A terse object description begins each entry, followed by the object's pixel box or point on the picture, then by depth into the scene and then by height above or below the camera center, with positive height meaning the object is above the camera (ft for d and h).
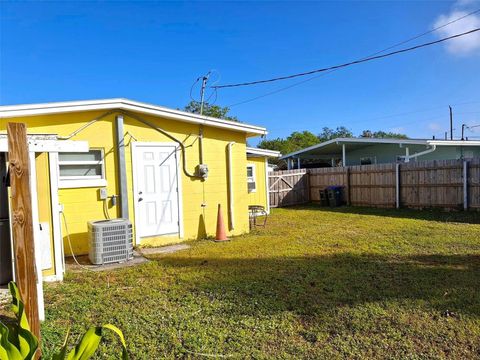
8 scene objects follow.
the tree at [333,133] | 204.54 +20.68
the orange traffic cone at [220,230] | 26.20 -4.60
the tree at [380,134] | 184.71 +18.00
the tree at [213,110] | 117.08 +21.55
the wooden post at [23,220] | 7.57 -0.94
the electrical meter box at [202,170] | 26.30 +0.13
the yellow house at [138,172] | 19.90 +0.16
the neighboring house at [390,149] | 54.39 +2.75
